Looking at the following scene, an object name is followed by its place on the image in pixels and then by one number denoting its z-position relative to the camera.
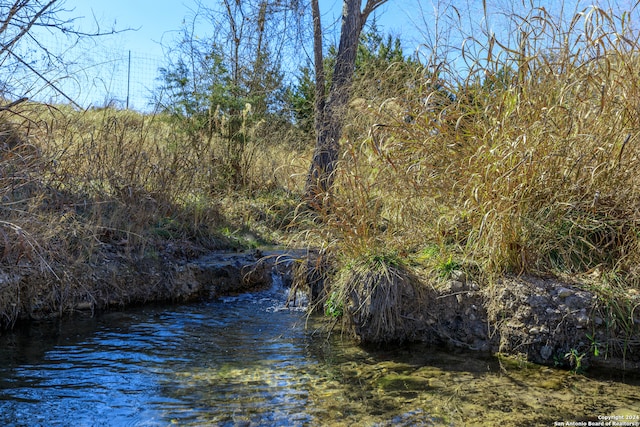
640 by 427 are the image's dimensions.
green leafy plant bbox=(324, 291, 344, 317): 4.62
